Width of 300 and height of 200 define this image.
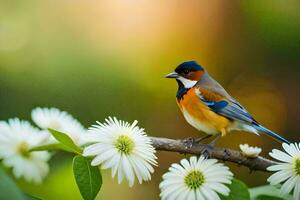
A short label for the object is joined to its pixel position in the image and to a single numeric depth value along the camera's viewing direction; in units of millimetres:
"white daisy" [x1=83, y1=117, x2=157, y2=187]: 2569
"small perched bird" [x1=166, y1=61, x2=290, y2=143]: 3113
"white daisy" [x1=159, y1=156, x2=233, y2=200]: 2560
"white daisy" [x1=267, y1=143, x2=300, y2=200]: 2574
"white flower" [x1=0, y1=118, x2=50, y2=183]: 2654
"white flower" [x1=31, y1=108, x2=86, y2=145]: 2731
